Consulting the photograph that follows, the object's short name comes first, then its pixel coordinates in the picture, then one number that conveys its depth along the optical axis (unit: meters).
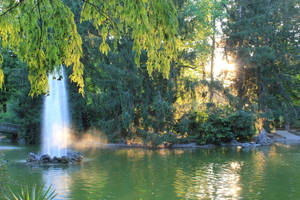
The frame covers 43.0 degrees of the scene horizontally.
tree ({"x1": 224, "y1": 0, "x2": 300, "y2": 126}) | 31.94
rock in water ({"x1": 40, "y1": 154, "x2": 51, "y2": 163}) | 16.59
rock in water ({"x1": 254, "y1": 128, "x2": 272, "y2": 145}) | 27.98
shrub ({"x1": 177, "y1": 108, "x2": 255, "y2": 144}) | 26.12
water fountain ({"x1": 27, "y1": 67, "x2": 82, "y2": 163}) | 16.84
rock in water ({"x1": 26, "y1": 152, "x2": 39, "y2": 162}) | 16.55
